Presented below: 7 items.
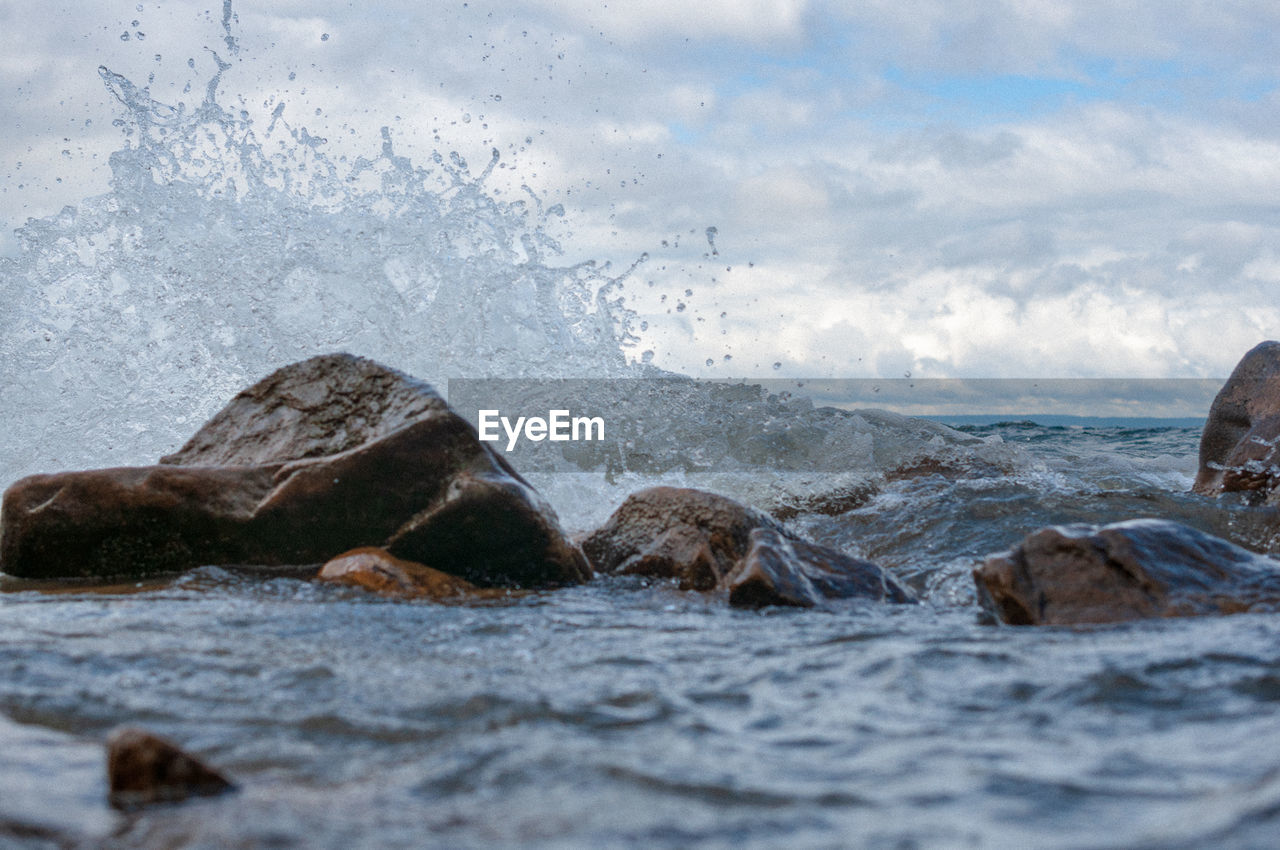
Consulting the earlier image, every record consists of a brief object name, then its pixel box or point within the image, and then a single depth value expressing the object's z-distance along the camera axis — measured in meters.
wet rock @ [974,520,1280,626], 3.26
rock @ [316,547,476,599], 4.10
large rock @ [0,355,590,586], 4.47
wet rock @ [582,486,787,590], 4.61
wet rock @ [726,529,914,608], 3.87
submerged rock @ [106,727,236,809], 1.71
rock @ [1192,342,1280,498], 6.67
